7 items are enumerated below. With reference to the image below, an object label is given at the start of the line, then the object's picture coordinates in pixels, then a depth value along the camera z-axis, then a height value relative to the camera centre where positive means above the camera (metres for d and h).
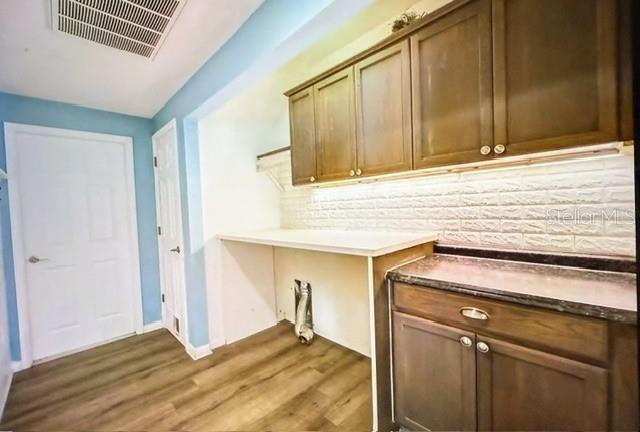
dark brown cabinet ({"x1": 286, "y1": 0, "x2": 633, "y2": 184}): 0.97 +0.52
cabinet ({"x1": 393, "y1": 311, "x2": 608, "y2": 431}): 0.89 -0.69
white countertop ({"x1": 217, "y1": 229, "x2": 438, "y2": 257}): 1.39 -0.21
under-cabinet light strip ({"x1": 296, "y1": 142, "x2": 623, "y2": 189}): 1.06 +0.18
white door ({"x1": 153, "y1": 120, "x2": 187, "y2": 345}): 2.46 -0.15
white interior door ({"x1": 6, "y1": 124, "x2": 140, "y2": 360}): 2.31 -0.18
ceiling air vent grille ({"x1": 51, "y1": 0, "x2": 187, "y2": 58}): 1.35 +1.03
